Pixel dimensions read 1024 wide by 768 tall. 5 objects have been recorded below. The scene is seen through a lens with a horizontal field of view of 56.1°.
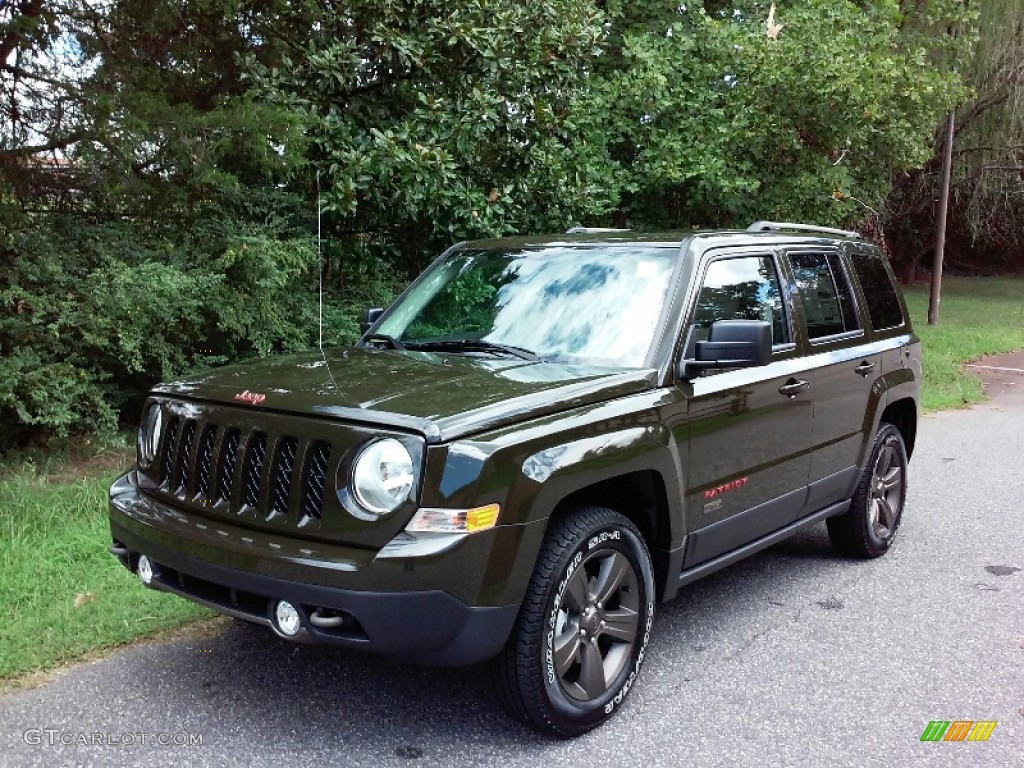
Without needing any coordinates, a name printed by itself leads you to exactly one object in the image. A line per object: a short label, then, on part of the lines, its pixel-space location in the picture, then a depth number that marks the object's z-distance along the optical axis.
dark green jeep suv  3.10
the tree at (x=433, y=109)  7.92
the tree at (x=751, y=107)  11.23
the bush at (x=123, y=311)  6.57
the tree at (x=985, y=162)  20.57
